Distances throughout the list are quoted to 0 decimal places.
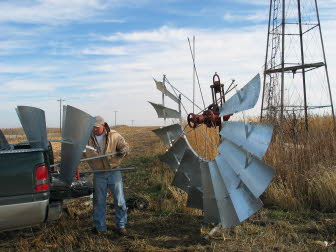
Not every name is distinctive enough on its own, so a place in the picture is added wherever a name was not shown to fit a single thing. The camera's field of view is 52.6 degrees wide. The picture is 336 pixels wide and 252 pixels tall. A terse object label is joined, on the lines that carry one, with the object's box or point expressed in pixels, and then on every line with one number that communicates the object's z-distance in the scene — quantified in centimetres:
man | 494
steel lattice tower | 1102
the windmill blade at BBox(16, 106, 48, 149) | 436
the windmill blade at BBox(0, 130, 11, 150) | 512
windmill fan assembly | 374
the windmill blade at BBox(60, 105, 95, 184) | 396
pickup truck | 385
